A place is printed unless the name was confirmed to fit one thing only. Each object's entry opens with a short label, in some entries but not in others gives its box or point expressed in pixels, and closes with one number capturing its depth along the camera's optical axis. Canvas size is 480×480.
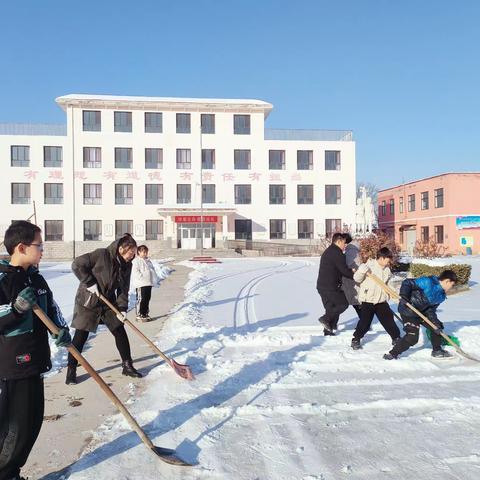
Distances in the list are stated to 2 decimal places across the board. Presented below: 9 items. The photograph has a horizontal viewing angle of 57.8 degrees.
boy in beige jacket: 5.67
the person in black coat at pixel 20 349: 2.50
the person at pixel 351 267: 6.79
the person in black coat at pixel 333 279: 6.30
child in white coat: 8.18
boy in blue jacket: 5.14
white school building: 38.09
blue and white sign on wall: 35.41
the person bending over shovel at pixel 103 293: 4.70
